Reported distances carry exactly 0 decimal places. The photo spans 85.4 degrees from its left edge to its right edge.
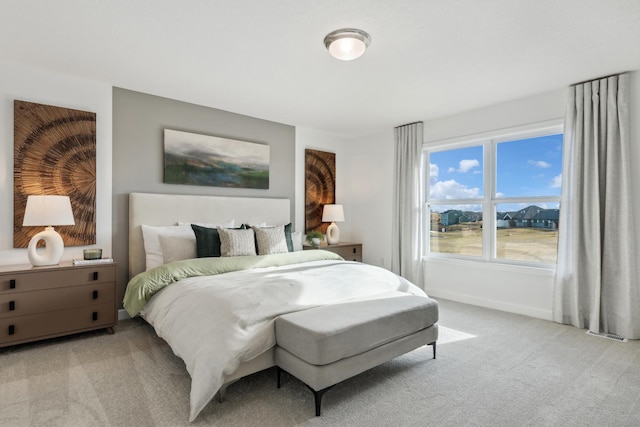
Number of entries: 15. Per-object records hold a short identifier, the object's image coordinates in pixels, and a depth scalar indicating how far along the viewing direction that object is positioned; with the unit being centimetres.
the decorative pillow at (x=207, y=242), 359
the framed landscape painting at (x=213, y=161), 402
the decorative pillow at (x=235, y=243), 358
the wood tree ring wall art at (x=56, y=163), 314
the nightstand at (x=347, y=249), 500
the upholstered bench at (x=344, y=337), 199
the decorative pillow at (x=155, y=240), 357
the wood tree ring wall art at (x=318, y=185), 537
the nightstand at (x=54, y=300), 278
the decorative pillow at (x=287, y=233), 417
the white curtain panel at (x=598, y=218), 323
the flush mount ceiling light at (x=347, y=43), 250
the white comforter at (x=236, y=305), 199
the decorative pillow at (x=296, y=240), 457
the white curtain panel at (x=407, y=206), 496
